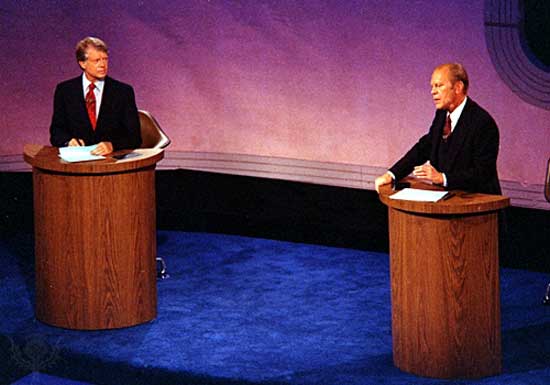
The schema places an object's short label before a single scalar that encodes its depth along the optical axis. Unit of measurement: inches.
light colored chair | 566.3
